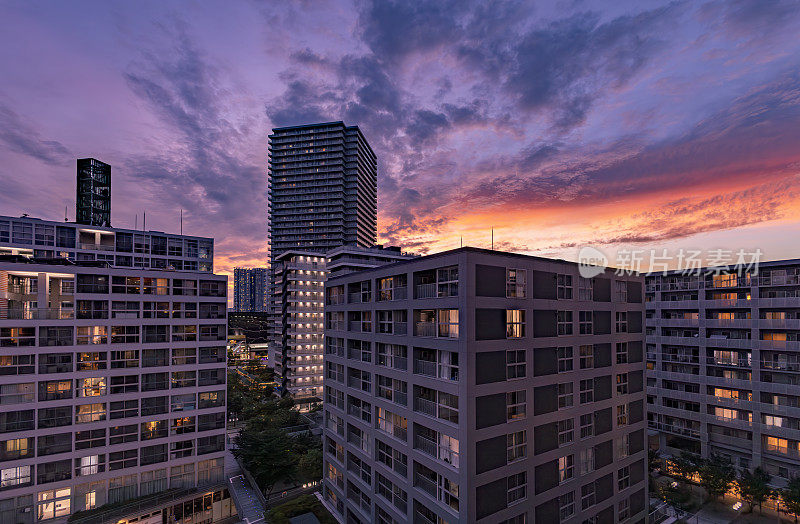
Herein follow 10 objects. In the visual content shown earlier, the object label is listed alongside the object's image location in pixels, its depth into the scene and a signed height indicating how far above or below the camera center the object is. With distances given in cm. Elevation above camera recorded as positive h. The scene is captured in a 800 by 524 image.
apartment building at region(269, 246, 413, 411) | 9681 -1029
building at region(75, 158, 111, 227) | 7606 +1865
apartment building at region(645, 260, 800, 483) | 4431 -1291
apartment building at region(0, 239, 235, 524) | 3800 -1409
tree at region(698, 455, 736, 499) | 4112 -2431
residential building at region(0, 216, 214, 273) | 6366 +646
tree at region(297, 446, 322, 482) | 4866 -2661
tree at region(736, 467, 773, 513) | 3869 -2413
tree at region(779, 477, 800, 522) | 3619 -2380
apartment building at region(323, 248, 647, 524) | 2269 -923
